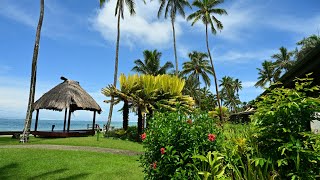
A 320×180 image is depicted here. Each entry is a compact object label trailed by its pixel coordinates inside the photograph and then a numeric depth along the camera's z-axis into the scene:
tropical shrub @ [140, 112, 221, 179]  4.02
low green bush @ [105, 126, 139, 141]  16.35
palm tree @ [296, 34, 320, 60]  27.28
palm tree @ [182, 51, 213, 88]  36.48
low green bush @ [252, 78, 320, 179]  3.13
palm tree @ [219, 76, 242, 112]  57.91
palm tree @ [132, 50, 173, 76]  31.48
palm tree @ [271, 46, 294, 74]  36.89
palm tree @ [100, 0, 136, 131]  22.60
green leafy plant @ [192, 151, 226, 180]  3.63
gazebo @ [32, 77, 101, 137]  17.51
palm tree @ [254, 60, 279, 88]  40.69
